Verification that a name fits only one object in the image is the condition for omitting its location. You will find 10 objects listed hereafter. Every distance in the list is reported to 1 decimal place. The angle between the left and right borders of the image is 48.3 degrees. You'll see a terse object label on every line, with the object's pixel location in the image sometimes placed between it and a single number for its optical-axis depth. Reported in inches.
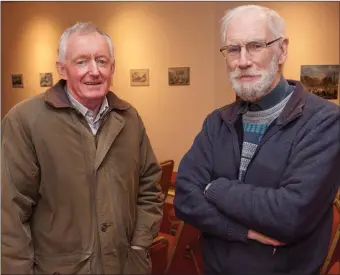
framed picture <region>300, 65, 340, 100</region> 150.5
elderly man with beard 44.1
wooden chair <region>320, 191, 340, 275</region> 88.5
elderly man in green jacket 52.2
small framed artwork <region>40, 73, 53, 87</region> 185.8
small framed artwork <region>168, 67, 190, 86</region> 168.7
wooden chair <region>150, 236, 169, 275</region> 93.4
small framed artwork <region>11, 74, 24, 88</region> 189.5
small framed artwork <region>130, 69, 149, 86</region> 174.2
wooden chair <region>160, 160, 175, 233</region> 114.8
